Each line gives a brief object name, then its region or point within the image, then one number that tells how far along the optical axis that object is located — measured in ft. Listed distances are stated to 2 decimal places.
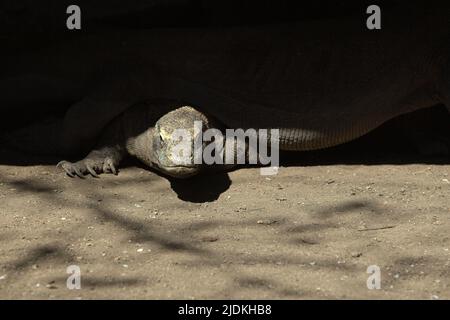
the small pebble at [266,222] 15.45
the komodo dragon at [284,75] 18.33
